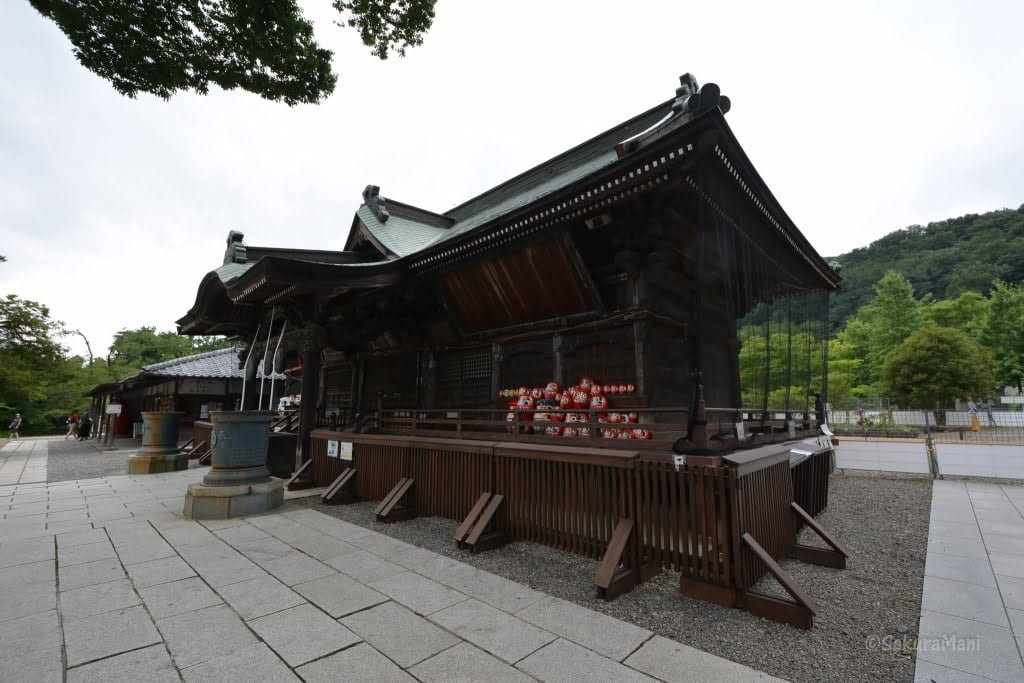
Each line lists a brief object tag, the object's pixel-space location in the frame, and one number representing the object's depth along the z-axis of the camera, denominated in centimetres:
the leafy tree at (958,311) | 3622
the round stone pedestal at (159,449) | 1247
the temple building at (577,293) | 582
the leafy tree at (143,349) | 4581
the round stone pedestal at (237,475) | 694
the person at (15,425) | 2953
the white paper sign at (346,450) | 883
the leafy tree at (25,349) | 2225
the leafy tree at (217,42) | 548
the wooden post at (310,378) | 979
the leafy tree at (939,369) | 2609
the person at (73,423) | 3000
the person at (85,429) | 2759
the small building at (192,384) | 2166
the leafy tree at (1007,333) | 3138
